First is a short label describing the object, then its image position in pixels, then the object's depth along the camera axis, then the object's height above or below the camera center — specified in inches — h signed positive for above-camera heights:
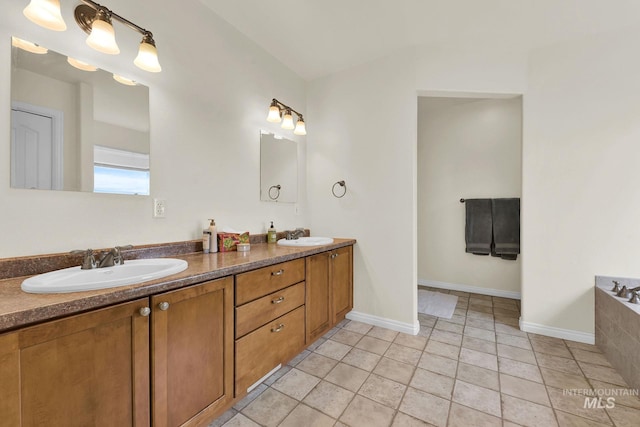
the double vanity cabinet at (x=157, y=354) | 30.6 -22.1
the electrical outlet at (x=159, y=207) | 62.7 +1.0
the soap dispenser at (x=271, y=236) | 92.4 -8.6
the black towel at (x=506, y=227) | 128.0 -7.6
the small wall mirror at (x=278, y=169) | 94.3 +16.5
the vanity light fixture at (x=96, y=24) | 42.5 +33.5
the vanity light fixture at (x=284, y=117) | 89.8 +34.2
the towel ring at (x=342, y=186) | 106.2 +9.6
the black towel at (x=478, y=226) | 133.4 -7.5
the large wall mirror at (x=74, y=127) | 45.3 +16.8
